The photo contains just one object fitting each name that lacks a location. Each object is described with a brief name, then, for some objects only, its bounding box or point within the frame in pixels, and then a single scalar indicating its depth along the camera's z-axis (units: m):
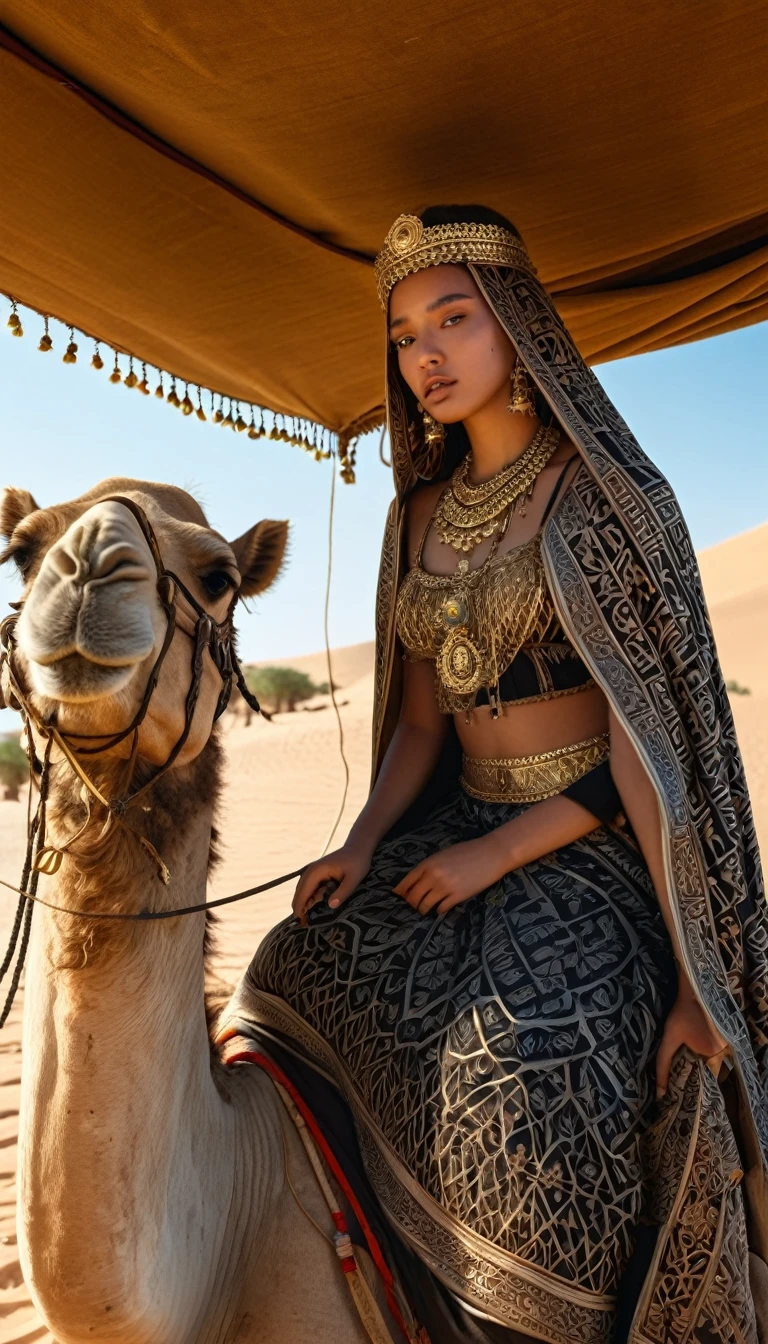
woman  2.13
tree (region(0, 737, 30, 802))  21.03
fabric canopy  2.38
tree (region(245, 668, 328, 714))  35.81
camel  1.87
